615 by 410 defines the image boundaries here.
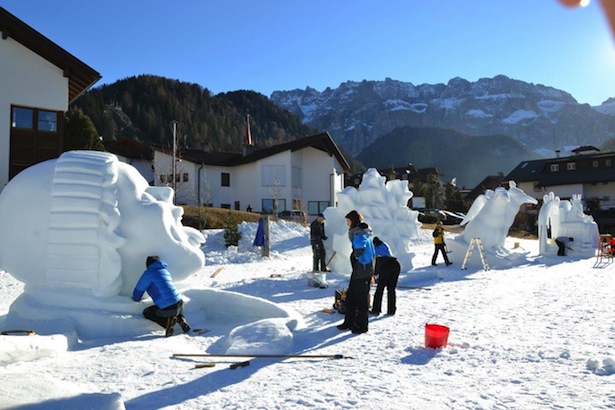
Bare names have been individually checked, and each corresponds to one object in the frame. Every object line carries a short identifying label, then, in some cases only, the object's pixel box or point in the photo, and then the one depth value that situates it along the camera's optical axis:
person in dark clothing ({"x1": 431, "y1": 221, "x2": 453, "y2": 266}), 14.78
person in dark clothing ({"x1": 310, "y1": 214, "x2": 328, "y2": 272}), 12.26
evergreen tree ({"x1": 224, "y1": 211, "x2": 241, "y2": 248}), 18.03
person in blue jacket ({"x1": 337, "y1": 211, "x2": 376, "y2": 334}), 6.41
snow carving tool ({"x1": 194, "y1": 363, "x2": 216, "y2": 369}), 4.77
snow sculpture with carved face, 6.36
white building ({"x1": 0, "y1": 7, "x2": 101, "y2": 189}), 17.55
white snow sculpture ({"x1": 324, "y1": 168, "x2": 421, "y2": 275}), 12.47
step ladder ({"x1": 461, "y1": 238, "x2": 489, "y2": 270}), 14.24
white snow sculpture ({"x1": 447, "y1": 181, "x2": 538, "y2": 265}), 15.34
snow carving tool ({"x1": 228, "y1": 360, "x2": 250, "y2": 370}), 4.76
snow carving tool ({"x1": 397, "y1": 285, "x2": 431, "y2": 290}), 10.46
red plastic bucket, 5.45
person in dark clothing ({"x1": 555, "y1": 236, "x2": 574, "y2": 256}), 18.65
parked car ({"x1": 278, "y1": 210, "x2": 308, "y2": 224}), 26.28
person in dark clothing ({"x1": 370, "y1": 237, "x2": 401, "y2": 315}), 7.50
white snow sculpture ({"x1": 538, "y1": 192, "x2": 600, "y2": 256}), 18.77
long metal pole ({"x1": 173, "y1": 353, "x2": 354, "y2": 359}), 5.13
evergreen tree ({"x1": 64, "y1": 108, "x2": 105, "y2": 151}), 30.58
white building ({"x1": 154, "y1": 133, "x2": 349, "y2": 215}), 33.25
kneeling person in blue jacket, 6.32
